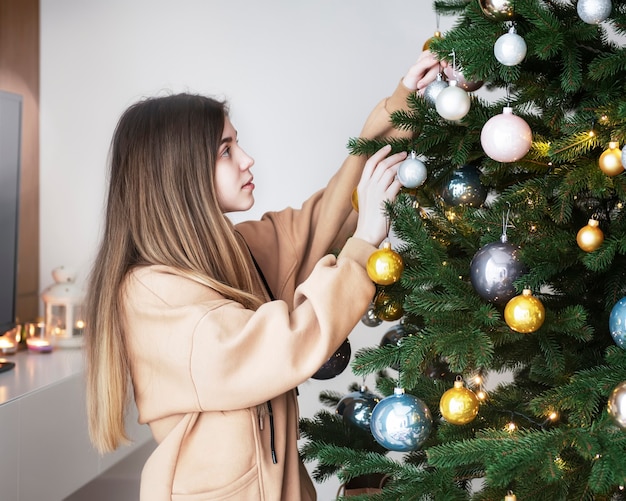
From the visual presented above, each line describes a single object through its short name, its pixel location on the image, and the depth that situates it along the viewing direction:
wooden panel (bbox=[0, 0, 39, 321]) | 2.70
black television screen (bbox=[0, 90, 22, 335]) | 2.18
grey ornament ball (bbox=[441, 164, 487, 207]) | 1.05
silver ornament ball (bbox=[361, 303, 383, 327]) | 1.35
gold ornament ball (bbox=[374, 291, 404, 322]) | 1.13
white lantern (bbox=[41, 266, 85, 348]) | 2.57
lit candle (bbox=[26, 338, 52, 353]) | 2.47
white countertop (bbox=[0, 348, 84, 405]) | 1.98
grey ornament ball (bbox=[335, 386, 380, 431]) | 1.26
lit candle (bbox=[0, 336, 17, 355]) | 2.35
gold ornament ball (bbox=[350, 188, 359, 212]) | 1.18
